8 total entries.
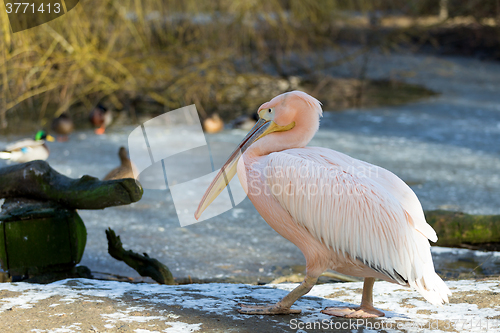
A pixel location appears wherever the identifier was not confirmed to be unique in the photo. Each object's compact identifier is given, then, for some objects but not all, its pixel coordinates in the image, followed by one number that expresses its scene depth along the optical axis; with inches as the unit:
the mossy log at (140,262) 224.2
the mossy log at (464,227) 248.4
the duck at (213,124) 529.7
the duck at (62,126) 501.7
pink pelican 157.1
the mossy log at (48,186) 211.8
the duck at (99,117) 539.2
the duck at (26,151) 395.9
